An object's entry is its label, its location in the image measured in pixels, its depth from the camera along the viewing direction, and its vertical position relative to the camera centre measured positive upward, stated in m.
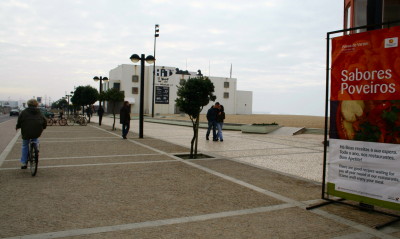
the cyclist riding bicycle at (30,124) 7.23 -0.37
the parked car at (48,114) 35.35 -0.68
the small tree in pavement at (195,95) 9.54 +0.50
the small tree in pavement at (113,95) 23.00 +1.04
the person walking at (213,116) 14.97 -0.15
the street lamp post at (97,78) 28.39 +2.74
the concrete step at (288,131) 19.77 -0.97
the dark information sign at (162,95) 64.56 +3.24
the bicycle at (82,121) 26.71 -0.97
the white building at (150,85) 64.31 +5.08
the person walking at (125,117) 15.47 -0.36
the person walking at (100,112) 27.03 -0.21
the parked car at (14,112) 57.06 -0.88
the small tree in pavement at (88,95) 31.88 +1.35
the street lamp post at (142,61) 16.27 +2.54
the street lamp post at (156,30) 38.06 +9.33
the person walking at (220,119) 15.05 -0.28
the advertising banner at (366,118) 4.38 -0.02
